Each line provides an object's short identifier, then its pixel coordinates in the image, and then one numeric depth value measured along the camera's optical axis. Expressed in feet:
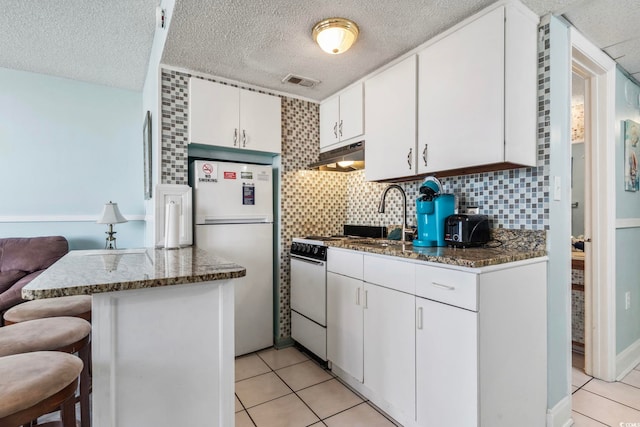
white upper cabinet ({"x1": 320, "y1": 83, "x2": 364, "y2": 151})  8.53
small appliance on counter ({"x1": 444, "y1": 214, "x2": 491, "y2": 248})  6.05
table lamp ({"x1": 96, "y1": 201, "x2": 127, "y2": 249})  10.18
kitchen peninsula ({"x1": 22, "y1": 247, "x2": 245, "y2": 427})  3.53
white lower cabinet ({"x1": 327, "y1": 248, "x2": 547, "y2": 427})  4.60
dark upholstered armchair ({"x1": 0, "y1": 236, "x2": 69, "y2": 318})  9.45
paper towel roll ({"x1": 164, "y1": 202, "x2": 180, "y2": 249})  6.81
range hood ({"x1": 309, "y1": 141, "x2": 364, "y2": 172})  8.47
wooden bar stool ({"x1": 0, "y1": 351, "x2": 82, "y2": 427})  2.69
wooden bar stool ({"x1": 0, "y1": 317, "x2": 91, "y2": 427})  3.91
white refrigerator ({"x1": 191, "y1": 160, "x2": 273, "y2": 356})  8.24
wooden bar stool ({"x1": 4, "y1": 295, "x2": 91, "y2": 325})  4.93
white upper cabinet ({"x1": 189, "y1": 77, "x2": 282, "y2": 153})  8.04
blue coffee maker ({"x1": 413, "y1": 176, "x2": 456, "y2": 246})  6.41
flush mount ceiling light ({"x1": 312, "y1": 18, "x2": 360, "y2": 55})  5.96
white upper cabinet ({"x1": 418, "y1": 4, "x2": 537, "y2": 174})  5.39
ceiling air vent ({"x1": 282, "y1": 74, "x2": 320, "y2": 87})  8.42
